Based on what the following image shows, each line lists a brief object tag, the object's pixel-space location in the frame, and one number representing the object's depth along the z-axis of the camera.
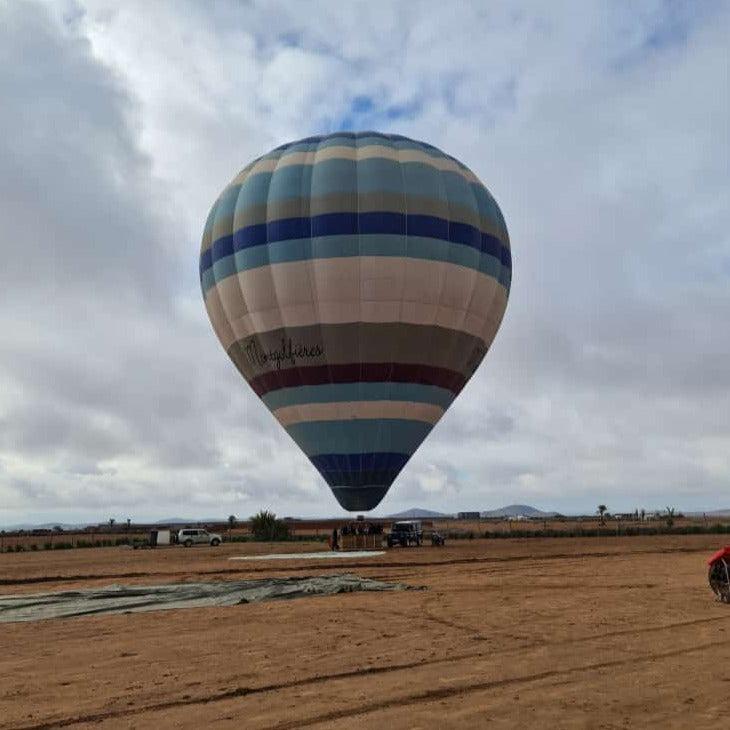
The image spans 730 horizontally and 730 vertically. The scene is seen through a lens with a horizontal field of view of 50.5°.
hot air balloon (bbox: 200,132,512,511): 31.88
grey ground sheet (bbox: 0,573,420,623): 17.31
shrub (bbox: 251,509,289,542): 55.41
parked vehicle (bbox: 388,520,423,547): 41.53
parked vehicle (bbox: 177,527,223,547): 52.12
